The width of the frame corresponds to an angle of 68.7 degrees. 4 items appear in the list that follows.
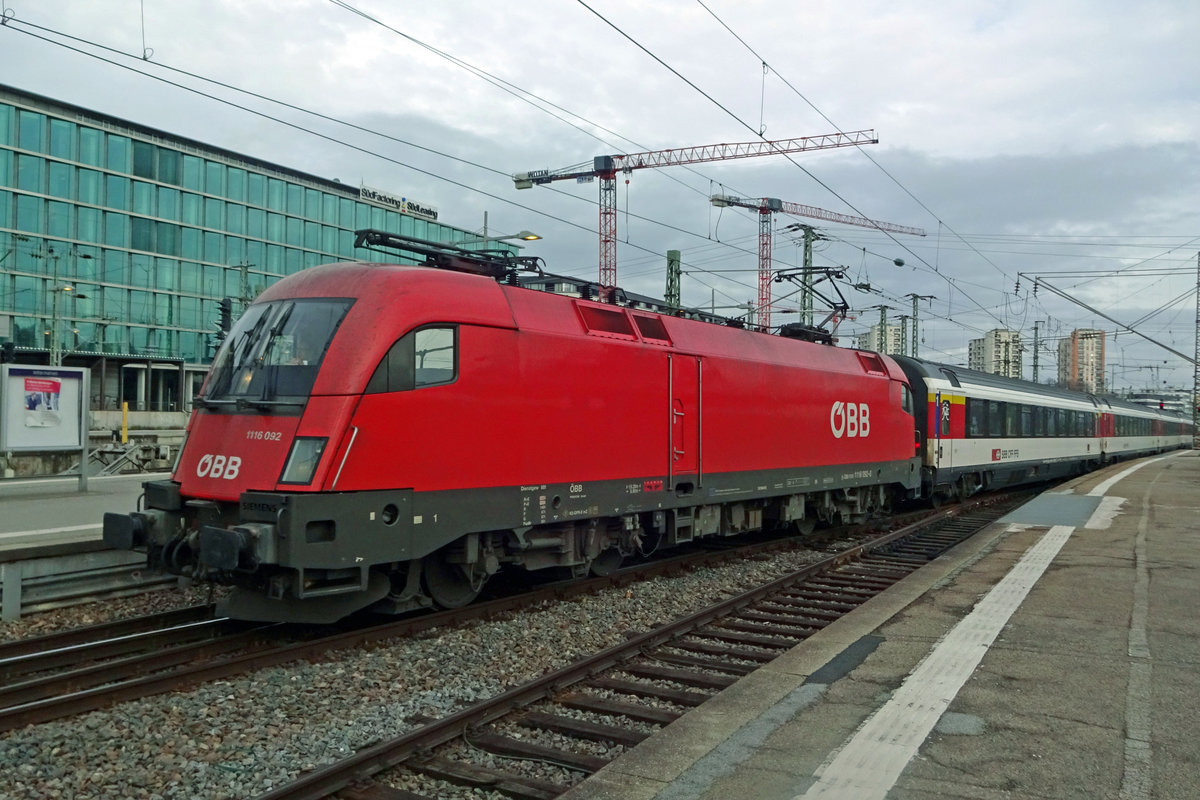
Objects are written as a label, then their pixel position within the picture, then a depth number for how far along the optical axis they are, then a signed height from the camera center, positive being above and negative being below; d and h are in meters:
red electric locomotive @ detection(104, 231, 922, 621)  7.34 -0.28
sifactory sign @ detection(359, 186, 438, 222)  57.73 +14.20
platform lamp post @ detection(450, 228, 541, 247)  18.70 +3.88
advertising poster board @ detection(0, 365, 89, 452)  14.16 +0.02
